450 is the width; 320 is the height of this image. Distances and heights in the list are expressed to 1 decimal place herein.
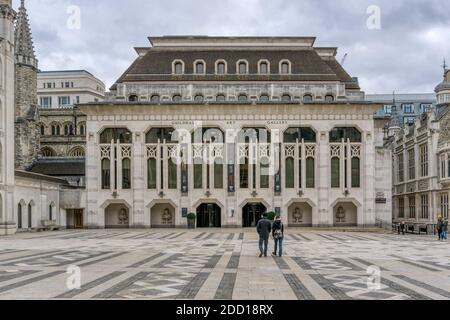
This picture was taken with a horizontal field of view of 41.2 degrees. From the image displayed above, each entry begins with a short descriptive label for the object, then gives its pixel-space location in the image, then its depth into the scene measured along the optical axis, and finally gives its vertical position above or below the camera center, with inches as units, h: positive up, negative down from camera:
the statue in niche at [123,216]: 2598.4 -135.6
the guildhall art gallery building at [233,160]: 2508.6 +99.9
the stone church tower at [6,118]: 1982.0 +231.8
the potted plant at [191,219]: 2458.2 -144.3
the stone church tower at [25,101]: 3284.9 +483.0
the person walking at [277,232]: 1043.3 -85.3
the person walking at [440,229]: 1633.2 -131.6
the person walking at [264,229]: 1009.5 -77.8
